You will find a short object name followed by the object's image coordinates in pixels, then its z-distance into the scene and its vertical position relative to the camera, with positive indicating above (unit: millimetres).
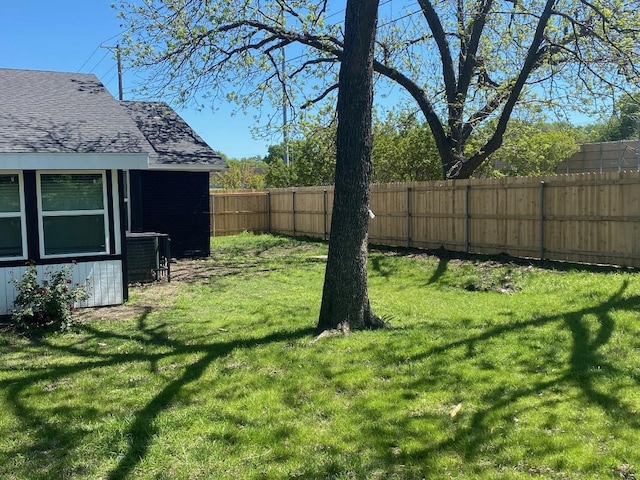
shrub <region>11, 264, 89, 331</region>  7281 -1376
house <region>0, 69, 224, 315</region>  7969 +280
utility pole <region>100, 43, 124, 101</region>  26489 +5387
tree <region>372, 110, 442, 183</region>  22219 +1692
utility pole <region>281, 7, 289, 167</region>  14391 +2579
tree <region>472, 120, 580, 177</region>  16531 +1734
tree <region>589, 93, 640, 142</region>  12422 +2007
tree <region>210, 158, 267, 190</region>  42825 +1576
